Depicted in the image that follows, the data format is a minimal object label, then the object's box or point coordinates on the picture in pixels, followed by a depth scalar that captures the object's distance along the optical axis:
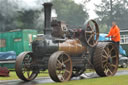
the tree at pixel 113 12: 58.33
